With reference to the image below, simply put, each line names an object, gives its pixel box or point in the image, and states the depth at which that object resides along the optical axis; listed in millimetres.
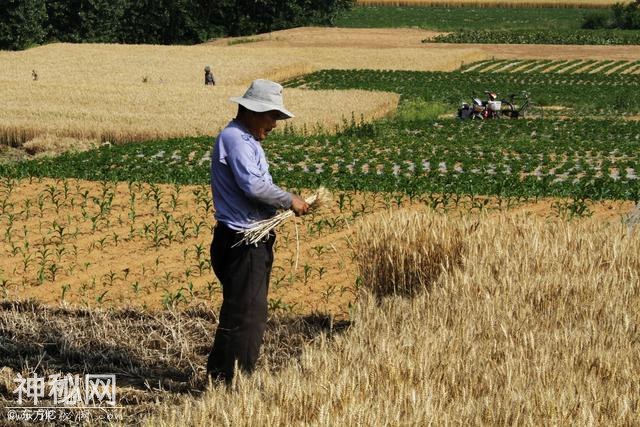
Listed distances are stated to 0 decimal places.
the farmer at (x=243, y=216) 8328
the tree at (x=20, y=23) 73000
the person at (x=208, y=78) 43775
